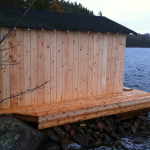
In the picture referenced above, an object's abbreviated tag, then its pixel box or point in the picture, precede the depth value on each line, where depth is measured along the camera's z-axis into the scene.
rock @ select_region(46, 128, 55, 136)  5.36
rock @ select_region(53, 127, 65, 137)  5.41
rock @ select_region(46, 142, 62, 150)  5.15
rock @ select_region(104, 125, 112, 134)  6.05
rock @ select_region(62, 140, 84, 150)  5.22
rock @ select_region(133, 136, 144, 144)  5.99
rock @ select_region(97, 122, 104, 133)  6.05
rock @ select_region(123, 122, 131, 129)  6.54
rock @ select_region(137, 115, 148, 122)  7.12
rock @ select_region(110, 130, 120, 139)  6.02
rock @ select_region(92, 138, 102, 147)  5.57
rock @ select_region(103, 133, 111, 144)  5.79
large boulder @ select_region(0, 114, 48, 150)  4.29
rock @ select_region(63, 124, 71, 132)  5.55
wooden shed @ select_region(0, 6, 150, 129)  5.29
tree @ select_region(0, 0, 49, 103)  5.08
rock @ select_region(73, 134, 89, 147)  5.44
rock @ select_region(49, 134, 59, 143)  5.30
